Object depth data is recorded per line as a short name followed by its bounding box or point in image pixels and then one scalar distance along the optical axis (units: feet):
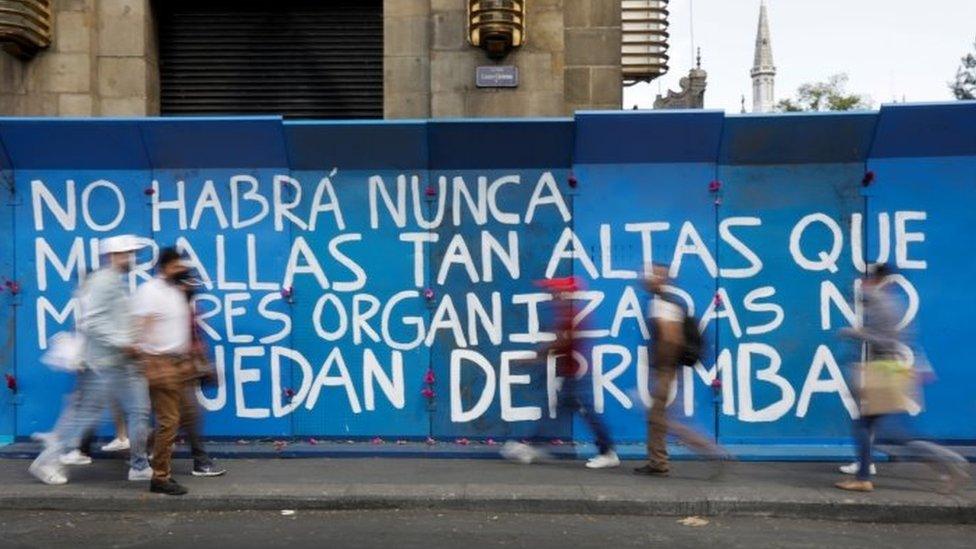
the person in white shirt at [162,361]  21.03
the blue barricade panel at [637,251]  25.21
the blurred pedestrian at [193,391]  22.11
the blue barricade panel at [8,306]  25.64
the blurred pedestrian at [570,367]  23.58
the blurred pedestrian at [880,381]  21.21
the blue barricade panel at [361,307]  25.62
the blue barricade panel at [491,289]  25.49
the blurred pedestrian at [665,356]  22.47
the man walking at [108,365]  21.83
